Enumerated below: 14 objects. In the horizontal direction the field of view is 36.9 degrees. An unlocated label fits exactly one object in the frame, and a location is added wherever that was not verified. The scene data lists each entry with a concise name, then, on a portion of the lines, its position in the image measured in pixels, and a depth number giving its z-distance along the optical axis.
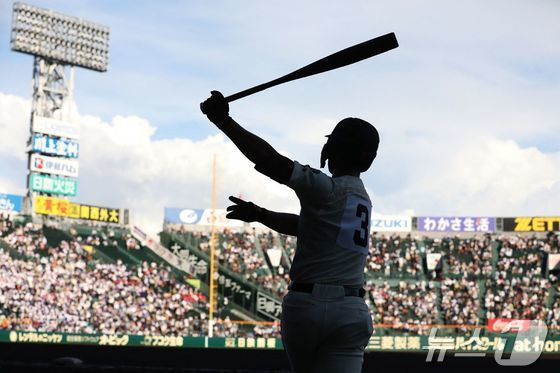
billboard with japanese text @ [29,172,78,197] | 50.41
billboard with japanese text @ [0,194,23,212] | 47.78
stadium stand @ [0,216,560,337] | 38.38
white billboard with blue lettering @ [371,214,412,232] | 50.12
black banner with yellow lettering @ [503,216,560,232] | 48.25
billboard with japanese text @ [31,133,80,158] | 50.72
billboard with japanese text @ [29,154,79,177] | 50.84
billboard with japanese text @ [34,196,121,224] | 47.81
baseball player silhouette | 4.00
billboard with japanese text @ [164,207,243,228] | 51.34
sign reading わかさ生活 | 49.06
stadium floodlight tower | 51.62
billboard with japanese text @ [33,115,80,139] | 50.69
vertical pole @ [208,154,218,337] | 39.69
